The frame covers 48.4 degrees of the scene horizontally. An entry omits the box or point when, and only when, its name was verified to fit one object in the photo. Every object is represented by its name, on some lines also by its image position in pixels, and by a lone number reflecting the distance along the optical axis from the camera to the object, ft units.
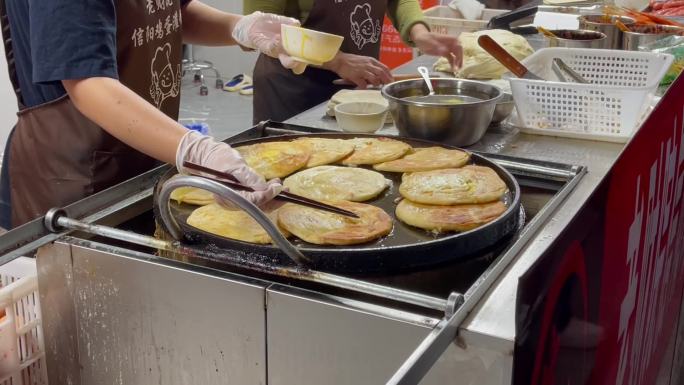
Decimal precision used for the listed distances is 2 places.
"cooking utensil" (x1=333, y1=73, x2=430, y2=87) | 8.65
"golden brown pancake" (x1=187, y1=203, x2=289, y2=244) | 4.70
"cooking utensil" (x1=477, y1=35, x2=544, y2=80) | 7.57
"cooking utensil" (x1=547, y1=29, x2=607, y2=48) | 9.23
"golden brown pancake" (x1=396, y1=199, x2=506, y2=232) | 4.92
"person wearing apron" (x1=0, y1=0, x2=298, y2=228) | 5.37
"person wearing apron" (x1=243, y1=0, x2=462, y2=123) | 9.46
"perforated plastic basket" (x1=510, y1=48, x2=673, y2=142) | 6.92
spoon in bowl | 7.26
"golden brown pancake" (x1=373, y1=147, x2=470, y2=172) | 5.99
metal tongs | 7.83
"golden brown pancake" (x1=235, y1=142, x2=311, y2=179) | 5.96
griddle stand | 3.60
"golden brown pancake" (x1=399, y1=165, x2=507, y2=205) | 5.30
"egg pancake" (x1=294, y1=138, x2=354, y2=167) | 6.20
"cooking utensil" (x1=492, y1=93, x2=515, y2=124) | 7.53
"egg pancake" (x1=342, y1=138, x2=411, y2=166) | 6.20
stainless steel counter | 3.86
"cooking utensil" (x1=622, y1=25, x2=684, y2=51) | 9.94
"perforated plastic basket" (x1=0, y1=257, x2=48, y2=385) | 4.80
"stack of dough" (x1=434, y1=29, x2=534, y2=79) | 9.00
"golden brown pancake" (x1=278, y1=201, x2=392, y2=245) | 4.72
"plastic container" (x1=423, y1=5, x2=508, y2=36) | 11.51
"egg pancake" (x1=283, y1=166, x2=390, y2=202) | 5.51
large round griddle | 4.45
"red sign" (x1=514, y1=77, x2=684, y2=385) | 3.67
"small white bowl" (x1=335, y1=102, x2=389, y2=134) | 7.23
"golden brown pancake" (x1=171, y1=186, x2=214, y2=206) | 5.37
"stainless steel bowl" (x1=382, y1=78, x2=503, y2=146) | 6.58
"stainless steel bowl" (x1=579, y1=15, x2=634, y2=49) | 10.05
